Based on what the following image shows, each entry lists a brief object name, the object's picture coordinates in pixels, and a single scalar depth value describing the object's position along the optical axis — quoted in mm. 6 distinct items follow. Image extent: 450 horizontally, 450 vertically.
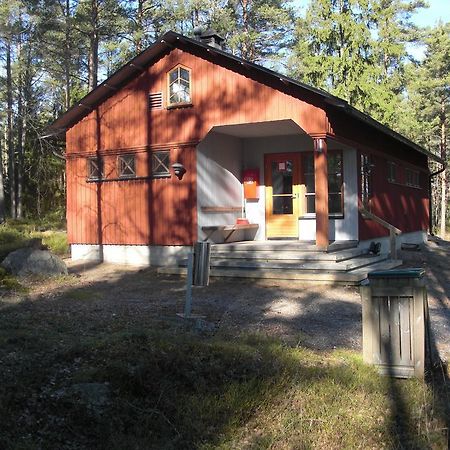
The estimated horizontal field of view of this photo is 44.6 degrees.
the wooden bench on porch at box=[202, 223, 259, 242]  13820
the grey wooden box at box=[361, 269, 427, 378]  5543
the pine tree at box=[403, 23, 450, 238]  37250
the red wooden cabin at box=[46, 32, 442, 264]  12906
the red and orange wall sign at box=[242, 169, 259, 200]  15328
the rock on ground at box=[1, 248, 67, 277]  11930
